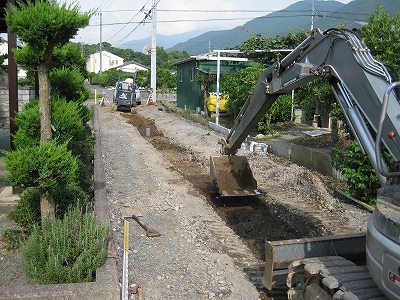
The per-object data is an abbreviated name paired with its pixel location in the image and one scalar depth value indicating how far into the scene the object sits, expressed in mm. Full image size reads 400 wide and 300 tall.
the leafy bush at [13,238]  6416
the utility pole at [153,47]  34125
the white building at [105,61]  108438
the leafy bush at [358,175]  9344
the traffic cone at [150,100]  34803
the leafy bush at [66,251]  5109
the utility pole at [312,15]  30672
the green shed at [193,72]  26922
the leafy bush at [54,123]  6191
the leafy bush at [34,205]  6680
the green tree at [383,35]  12043
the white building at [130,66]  93438
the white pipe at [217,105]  21297
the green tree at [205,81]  25884
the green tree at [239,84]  19656
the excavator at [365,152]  3660
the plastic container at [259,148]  15507
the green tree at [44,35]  5402
